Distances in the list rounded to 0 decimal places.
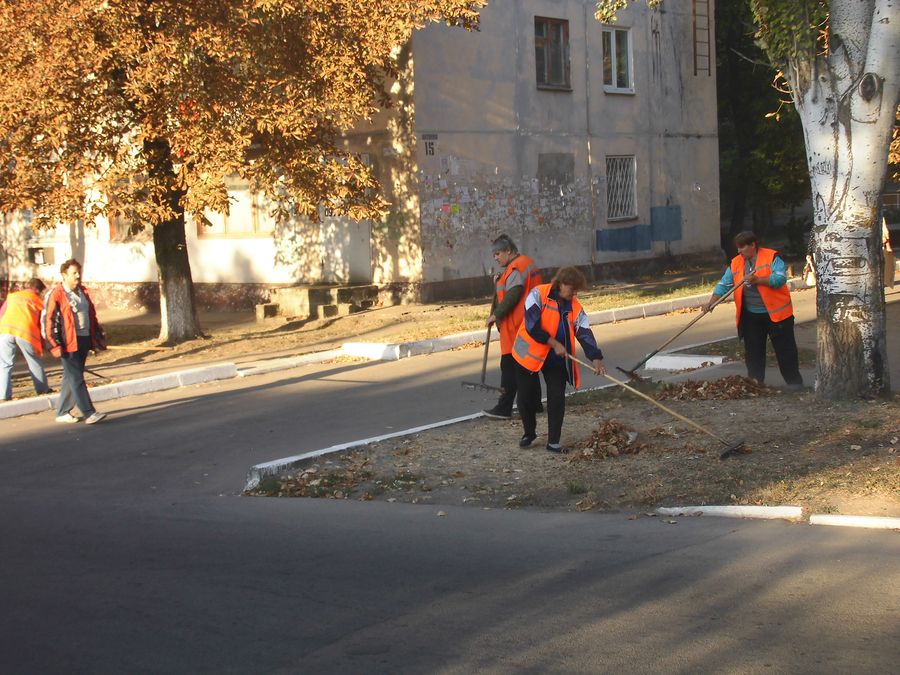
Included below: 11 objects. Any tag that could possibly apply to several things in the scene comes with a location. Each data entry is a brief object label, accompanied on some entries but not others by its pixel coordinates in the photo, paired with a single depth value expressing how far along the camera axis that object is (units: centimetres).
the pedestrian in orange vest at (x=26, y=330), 1344
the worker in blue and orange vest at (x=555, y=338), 865
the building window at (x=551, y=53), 2445
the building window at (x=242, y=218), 2338
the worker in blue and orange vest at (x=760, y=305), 1069
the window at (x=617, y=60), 2638
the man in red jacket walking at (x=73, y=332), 1144
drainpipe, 2553
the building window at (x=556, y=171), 2458
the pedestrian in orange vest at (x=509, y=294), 1002
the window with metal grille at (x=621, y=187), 2667
